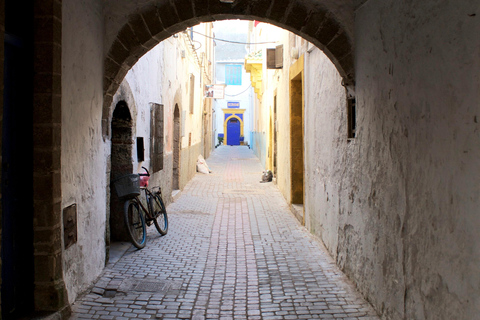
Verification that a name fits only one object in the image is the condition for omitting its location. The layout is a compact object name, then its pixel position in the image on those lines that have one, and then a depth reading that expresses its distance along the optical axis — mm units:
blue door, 45562
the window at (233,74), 42969
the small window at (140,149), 6875
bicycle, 5703
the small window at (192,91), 14630
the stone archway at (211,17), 4609
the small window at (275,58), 10719
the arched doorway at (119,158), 6234
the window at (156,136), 7797
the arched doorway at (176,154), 11344
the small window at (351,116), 4646
